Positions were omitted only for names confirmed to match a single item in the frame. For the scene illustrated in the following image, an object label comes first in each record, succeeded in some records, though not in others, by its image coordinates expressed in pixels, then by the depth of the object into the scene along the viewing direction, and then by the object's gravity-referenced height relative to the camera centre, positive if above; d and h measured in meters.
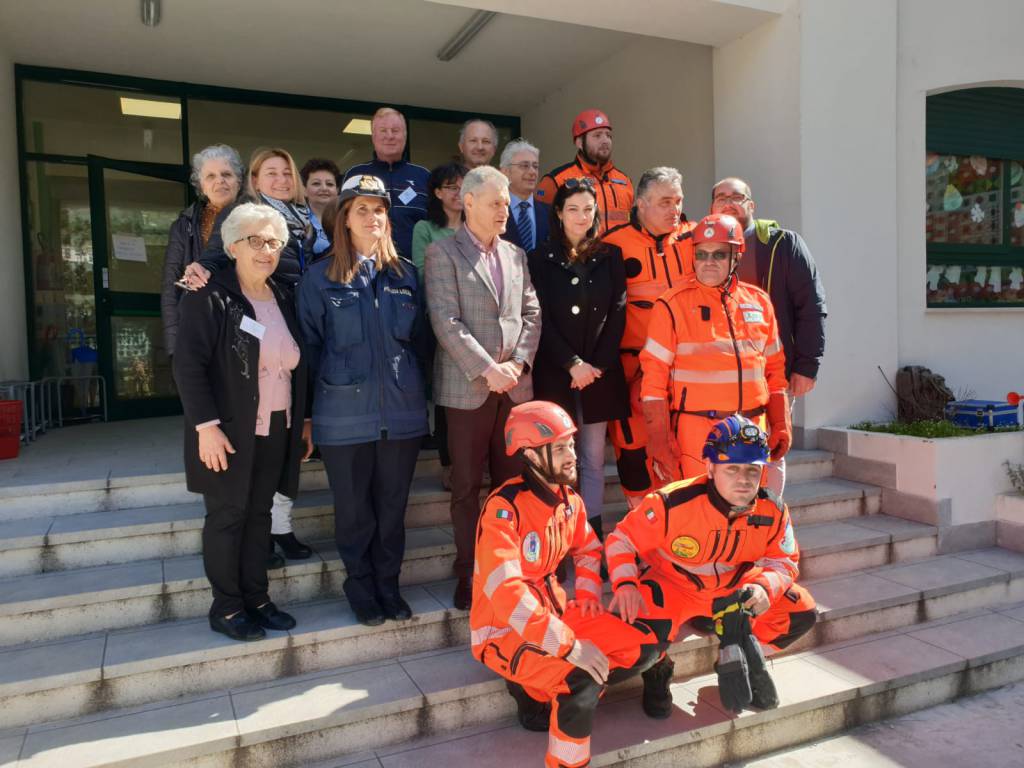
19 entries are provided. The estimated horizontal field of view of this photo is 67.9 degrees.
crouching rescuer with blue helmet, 2.70 -0.86
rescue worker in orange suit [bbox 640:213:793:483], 3.12 -0.07
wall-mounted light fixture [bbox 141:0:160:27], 5.75 +2.63
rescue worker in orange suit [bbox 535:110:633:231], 4.54 +1.03
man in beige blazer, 3.19 +0.00
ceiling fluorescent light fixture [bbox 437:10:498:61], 6.16 +2.66
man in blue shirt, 4.46 +1.03
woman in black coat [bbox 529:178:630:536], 3.49 +0.11
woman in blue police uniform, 3.08 -0.16
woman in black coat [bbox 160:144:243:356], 3.64 +0.68
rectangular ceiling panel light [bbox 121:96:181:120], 7.32 +2.37
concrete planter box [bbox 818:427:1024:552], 4.56 -0.91
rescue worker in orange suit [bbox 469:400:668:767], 2.44 -0.90
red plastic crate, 4.77 -0.47
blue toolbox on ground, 4.98 -0.56
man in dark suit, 4.30 +0.87
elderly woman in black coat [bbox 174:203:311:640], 2.87 -0.22
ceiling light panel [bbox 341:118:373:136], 8.34 +2.42
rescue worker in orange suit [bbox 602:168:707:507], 3.59 +0.34
